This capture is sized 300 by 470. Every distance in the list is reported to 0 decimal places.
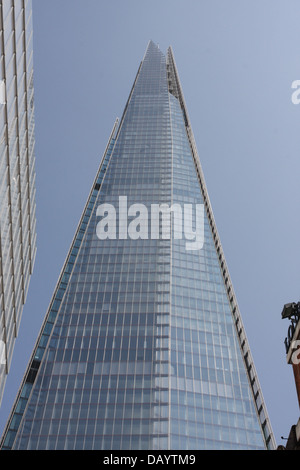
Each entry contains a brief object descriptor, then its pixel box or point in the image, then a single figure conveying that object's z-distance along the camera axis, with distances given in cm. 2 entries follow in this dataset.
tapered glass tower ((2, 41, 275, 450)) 8031
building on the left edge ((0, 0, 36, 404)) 4603
